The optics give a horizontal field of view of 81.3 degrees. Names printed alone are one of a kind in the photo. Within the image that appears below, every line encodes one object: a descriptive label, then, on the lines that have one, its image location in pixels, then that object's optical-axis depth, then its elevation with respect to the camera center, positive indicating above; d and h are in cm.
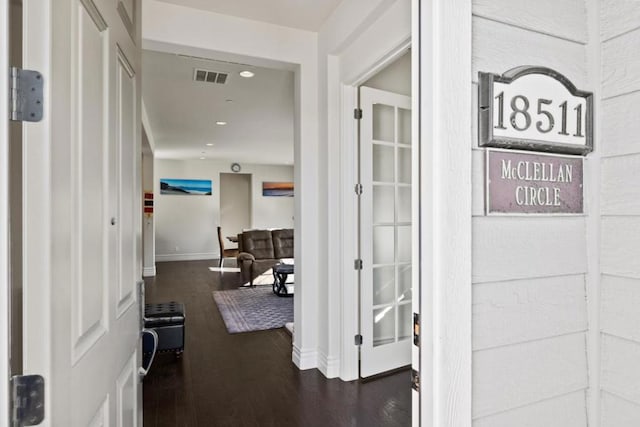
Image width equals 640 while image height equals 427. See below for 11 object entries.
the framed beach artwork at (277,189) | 1103 +76
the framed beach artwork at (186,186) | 988 +76
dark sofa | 675 -68
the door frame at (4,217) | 63 +0
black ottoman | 321 -98
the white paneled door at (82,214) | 67 +0
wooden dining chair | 922 -99
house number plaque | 94 +27
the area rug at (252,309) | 442 -130
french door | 288 -13
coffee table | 582 -102
